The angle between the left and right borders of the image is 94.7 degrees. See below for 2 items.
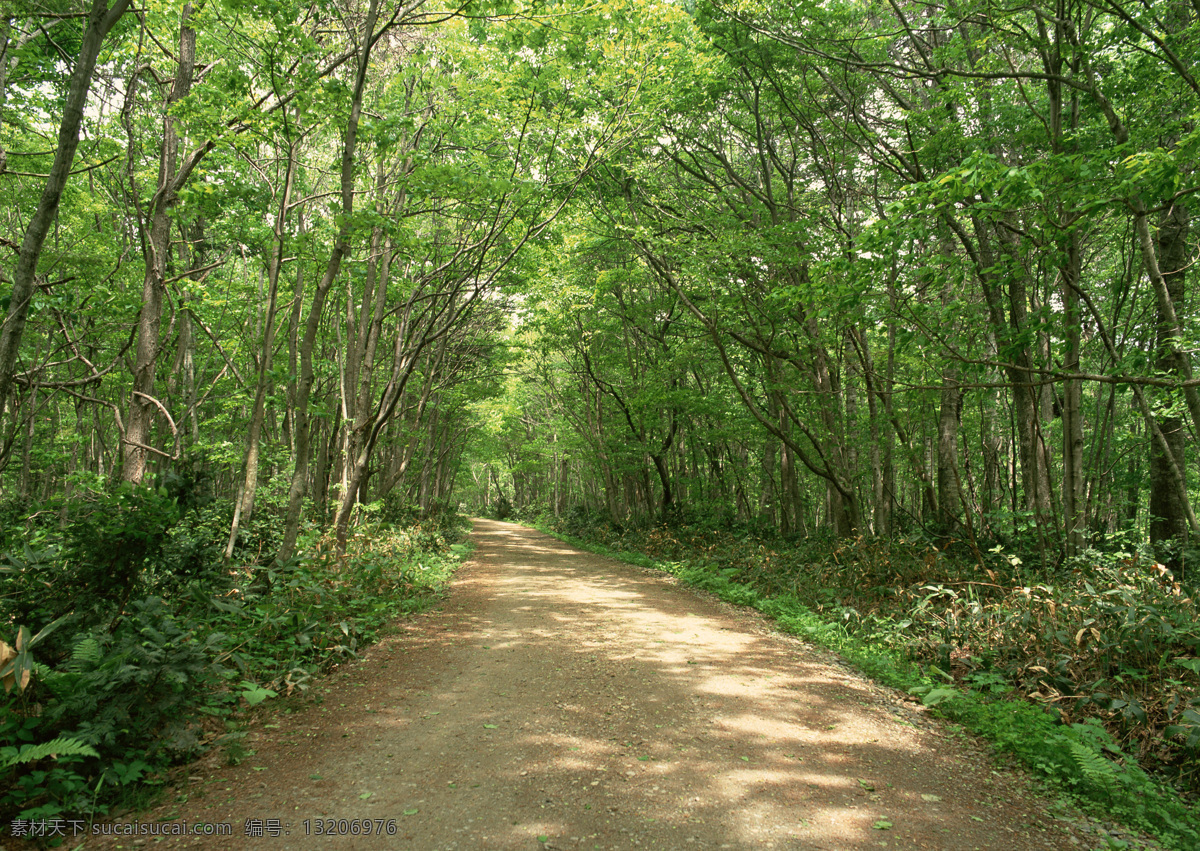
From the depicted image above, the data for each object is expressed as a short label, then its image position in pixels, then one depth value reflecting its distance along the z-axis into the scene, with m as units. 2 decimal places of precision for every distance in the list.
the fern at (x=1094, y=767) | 3.40
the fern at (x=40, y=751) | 2.54
